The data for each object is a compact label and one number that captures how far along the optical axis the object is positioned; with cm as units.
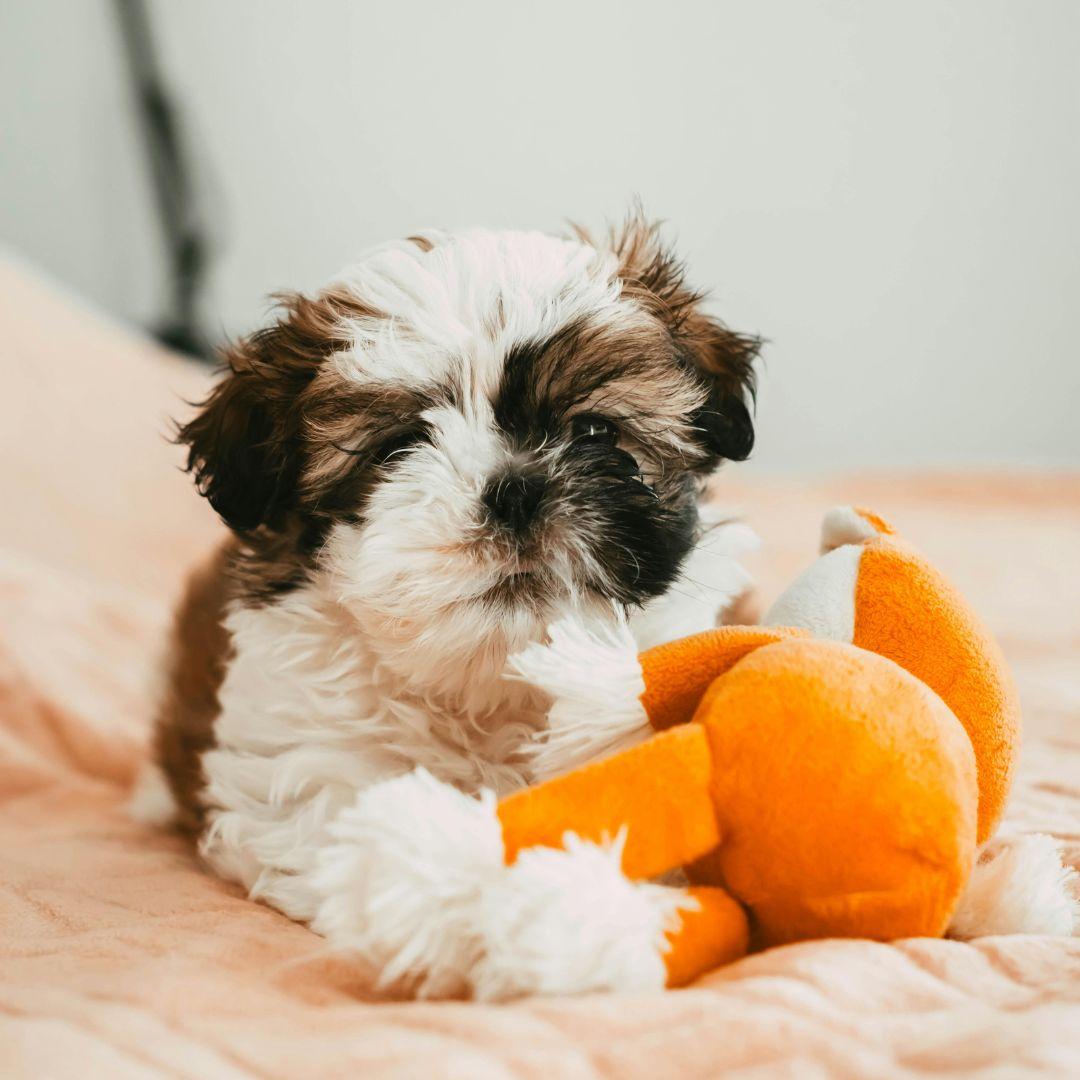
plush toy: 42
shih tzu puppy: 53
